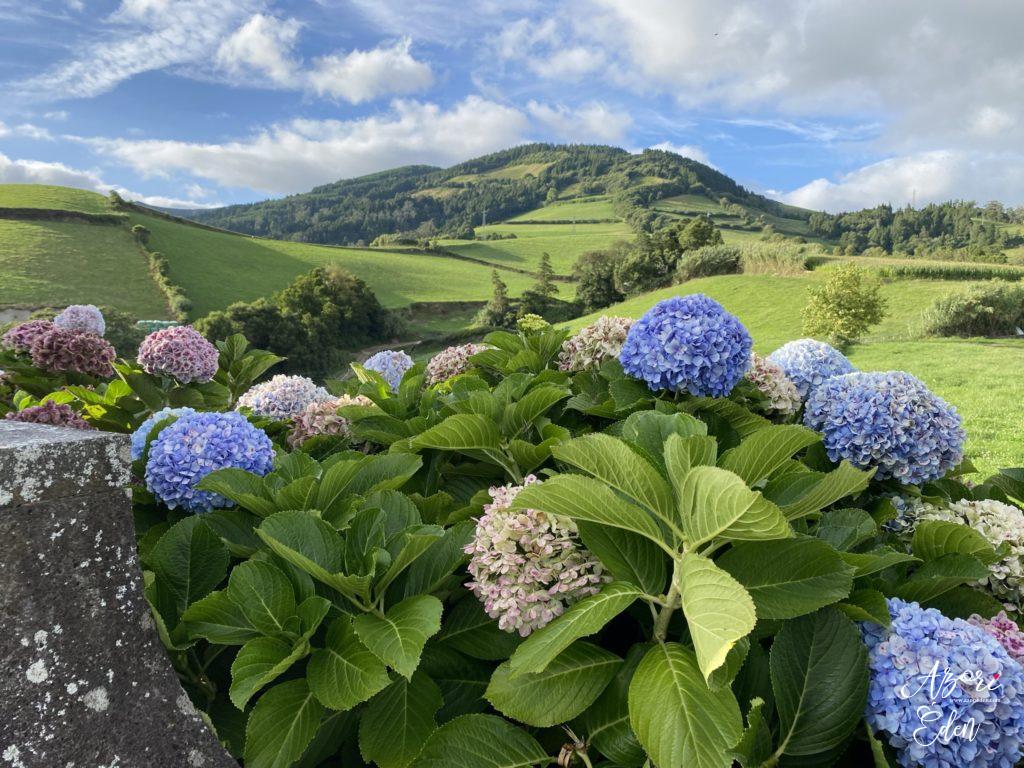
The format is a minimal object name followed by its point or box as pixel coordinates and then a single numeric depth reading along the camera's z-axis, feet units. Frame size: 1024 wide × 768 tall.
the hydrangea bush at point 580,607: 3.34
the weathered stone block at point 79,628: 2.86
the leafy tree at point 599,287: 208.95
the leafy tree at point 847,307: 90.84
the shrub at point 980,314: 93.86
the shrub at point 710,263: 163.73
